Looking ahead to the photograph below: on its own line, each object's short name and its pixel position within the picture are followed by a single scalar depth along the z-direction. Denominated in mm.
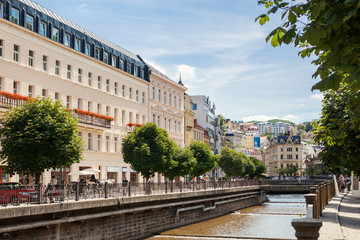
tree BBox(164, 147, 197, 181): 49538
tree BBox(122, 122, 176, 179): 43625
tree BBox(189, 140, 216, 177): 60531
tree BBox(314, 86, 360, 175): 18478
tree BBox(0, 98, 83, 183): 26578
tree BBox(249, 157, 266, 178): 125650
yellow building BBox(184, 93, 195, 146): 81550
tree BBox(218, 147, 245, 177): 89500
